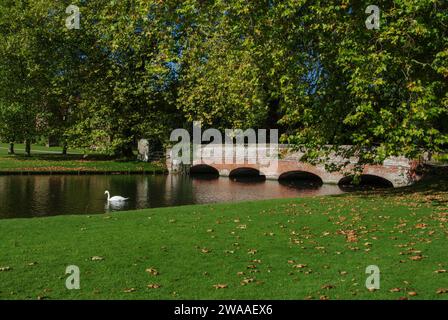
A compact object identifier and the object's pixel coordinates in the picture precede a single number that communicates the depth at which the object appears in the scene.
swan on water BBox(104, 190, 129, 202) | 27.61
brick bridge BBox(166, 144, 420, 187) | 38.78
